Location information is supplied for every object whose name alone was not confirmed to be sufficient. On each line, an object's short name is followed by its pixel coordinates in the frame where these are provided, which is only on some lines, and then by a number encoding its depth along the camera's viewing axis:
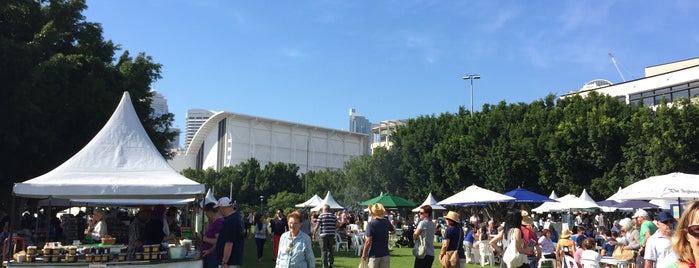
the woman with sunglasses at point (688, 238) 2.87
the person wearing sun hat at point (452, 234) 8.68
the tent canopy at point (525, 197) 18.20
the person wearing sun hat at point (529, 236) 8.35
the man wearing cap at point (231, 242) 7.13
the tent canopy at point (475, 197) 17.59
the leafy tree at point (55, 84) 17.88
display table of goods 7.88
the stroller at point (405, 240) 23.70
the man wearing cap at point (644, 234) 9.67
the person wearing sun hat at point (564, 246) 11.77
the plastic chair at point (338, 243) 21.12
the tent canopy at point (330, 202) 33.62
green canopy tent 23.50
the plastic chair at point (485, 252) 16.78
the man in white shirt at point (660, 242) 6.22
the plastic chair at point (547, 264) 16.84
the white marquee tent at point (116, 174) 8.65
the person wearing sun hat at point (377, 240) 8.41
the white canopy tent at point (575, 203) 22.81
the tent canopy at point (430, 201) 29.97
